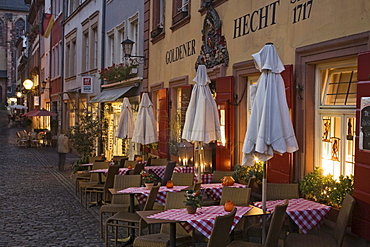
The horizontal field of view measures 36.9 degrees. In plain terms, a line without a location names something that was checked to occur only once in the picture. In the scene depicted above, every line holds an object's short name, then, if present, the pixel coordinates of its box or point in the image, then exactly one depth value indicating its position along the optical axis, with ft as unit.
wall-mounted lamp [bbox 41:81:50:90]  115.42
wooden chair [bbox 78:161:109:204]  38.52
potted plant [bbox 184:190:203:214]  20.71
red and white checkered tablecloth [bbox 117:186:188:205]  27.06
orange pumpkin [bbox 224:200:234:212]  20.76
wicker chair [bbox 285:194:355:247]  19.22
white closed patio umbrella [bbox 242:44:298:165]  21.63
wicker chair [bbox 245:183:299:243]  24.48
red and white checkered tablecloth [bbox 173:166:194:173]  36.73
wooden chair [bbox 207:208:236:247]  17.87
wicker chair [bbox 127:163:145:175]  36.70
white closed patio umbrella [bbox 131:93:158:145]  44.55
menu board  20.71
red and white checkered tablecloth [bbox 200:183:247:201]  28.30
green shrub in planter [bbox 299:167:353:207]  22.65
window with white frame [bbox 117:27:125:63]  62.88
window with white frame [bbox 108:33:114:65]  67.87
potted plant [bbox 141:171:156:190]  27.81
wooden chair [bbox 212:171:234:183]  31.80
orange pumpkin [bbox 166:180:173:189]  28.64
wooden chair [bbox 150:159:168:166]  42.78
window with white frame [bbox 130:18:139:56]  58.18
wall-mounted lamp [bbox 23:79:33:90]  116.16
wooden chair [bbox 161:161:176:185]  35.96
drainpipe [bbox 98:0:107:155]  70.23
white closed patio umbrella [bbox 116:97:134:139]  49.19
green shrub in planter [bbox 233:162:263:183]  30.63
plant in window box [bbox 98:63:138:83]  58.41
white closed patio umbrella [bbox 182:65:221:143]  31.37
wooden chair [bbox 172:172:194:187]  30.81
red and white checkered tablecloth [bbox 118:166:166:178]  40.06
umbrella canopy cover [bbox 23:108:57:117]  92.35
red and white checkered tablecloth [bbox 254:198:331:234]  21.06
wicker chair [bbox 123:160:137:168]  41.09
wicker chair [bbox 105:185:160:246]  24.79
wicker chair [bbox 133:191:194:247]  20.97
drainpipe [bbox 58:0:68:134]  98.90
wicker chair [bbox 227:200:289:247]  18.61
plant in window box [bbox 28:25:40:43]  133.80
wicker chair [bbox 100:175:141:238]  27.66
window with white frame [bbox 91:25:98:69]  76.18
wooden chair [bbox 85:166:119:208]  33.37
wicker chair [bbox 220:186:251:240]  23.59
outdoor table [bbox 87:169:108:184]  38.47
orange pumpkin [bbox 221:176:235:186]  26.53
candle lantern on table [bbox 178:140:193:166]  41.24
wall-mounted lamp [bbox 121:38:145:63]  51.31
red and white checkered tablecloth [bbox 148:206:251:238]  19.45
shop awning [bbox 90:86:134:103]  56.40
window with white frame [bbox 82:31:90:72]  82.48
